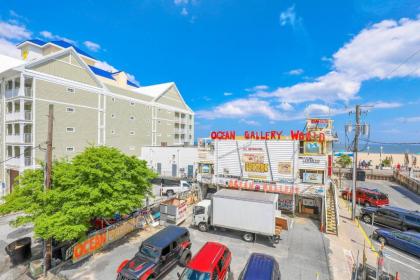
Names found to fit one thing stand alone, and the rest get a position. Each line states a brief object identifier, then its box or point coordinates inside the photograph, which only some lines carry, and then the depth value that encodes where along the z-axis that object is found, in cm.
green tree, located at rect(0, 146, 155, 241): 1163
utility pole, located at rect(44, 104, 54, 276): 1145
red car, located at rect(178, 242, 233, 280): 964
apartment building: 2717
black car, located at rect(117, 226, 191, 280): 1048
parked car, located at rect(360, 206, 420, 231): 1772
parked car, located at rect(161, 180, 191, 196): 2930
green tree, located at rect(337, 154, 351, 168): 4488
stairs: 1816
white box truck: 1541
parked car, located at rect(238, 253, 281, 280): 948
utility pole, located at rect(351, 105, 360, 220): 2017
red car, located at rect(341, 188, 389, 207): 2488
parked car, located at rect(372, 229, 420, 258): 1446
